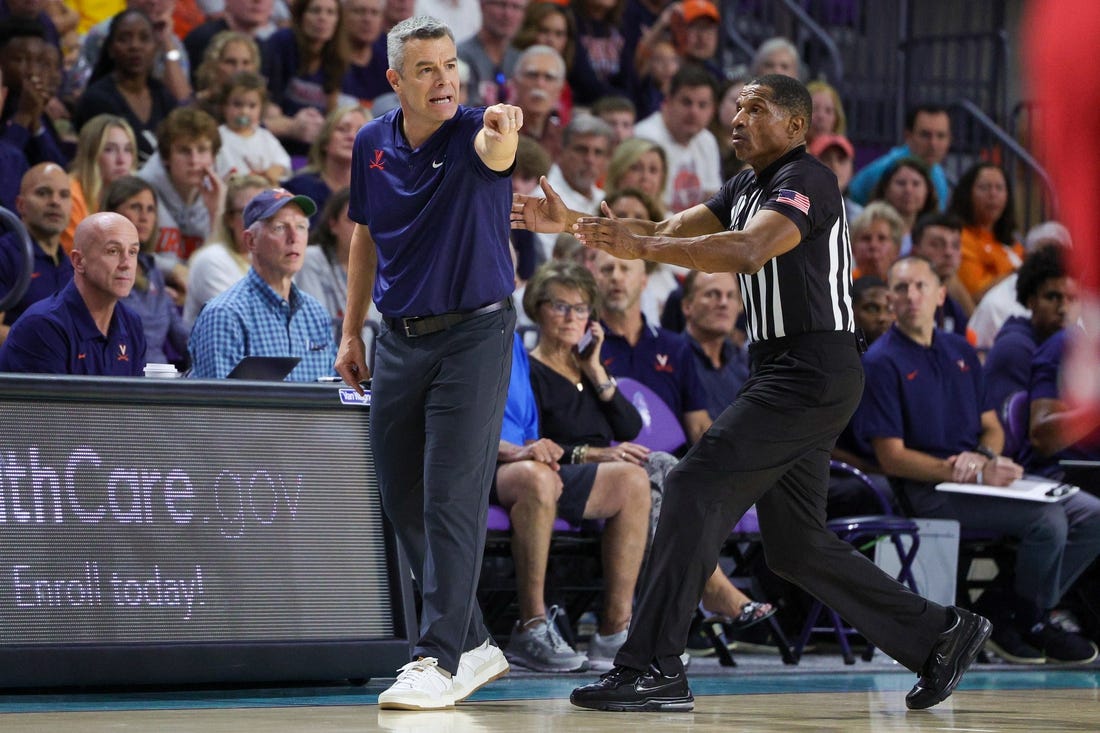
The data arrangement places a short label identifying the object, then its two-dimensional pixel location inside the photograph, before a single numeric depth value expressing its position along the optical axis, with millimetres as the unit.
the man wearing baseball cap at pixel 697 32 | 25047
